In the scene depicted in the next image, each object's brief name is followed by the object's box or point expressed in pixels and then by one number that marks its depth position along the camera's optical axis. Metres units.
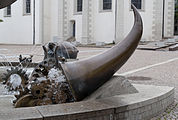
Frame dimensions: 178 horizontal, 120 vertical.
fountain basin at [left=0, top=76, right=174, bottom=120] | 3.64
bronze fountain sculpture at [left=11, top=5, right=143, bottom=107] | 4.63
